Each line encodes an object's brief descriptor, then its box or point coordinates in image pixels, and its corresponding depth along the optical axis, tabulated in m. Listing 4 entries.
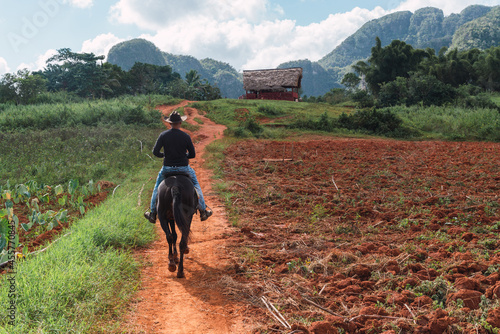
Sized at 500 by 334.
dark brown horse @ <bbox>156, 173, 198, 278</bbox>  5.18
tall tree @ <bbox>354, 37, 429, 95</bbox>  41.81
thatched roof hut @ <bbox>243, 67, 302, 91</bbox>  40.09
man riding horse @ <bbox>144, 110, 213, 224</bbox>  5.55
